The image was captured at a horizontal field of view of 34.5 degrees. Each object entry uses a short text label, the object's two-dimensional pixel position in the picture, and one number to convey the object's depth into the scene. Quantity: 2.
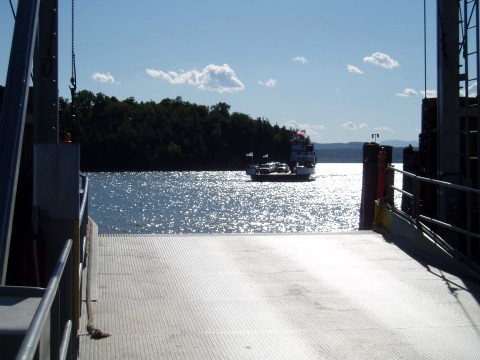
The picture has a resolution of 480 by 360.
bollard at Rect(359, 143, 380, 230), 16.52
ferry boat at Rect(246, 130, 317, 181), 130.12
